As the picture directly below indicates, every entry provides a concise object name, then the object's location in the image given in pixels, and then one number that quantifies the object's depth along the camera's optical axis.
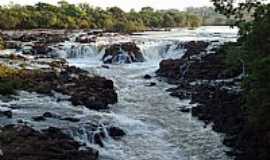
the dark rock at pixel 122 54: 49.22
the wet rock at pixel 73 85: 28.89
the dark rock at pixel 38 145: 18.75
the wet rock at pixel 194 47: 46.15
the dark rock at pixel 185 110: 28.07
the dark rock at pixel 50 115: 24.21
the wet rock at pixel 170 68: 40.47
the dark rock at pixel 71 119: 24.03
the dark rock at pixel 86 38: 58.54
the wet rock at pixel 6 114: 23.47
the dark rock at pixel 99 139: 21.85
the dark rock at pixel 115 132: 22.95
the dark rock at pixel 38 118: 23.51
